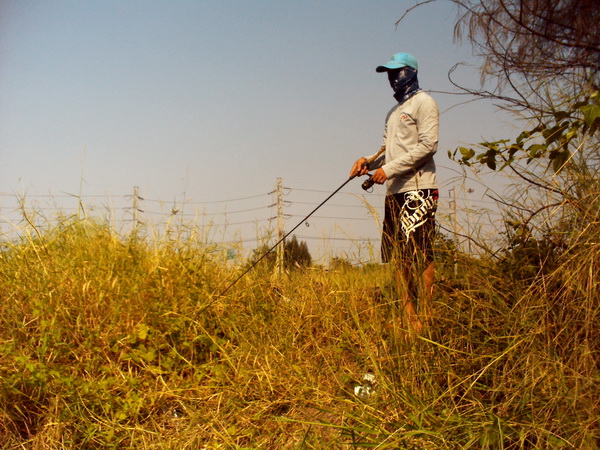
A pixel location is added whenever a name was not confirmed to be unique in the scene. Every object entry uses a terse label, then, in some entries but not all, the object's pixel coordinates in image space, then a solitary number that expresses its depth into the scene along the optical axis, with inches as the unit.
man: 146.6
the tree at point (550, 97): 118.8
